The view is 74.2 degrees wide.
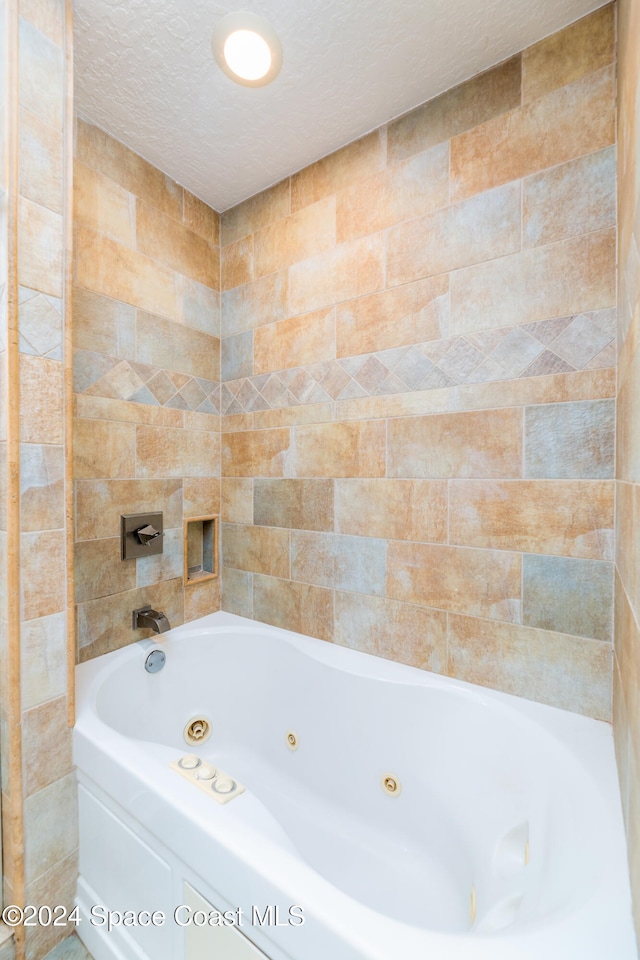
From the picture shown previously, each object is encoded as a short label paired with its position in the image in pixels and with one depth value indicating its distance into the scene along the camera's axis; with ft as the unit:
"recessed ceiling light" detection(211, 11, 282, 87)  3.78
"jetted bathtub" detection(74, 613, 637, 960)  2.25
